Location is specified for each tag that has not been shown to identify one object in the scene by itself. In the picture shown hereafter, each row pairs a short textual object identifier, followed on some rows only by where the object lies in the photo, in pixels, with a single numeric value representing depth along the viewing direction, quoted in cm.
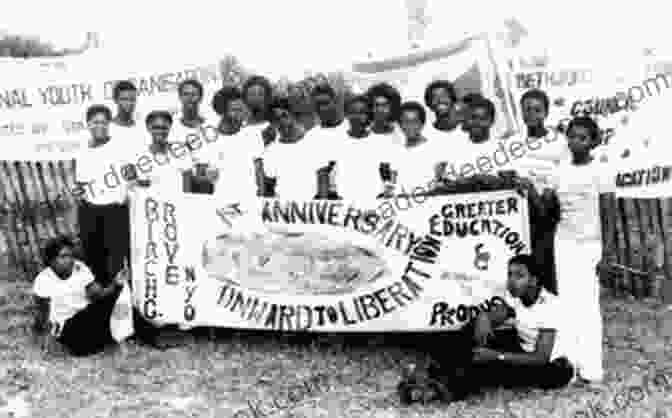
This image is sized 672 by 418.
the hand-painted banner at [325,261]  491
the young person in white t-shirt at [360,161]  524
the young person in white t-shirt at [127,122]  539
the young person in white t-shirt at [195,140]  547
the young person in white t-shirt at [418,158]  512
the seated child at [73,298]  502
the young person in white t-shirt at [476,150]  499
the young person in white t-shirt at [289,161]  540
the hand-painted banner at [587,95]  611
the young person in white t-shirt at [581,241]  455
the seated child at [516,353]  428
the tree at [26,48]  1803
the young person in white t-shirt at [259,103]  568
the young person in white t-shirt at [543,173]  468
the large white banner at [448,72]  663
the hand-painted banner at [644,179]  580
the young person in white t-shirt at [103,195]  527
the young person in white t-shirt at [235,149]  535
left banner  689
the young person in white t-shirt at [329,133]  541
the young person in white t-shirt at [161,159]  536
